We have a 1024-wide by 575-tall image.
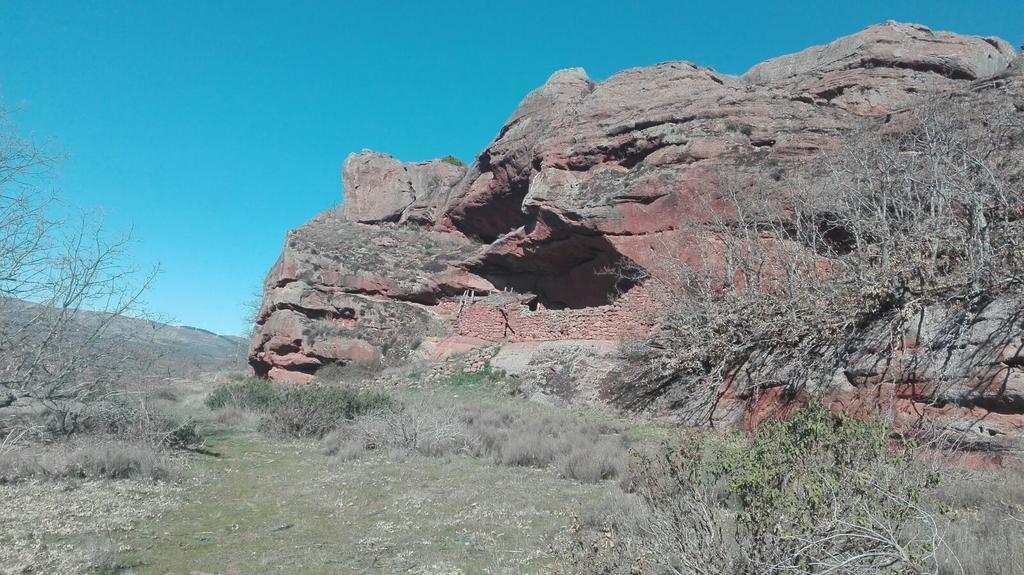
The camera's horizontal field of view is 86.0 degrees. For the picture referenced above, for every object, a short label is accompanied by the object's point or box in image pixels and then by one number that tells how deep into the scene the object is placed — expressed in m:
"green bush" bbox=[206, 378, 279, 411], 14.53
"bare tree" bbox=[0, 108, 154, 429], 6.78
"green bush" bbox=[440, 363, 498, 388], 16.56
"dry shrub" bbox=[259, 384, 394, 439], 11.09
